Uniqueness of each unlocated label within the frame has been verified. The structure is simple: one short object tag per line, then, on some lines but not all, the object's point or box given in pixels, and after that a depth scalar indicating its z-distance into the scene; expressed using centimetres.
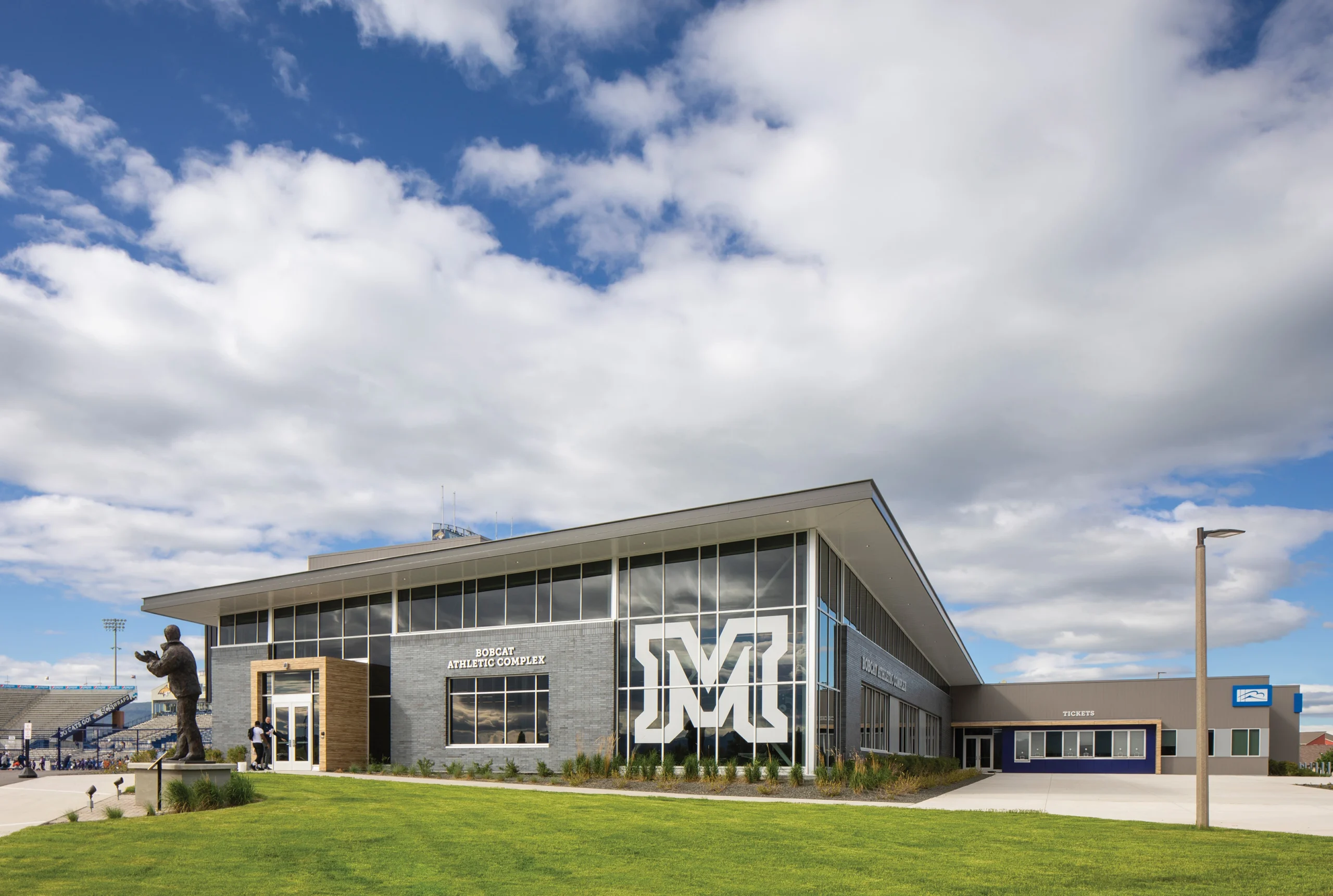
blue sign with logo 5538
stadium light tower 13150
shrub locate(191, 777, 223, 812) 1727
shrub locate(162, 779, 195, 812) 1706
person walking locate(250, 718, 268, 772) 3178
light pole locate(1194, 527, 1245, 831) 1641
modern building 2712
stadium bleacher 7650
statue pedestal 1762
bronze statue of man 1858
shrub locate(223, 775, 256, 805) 1778
